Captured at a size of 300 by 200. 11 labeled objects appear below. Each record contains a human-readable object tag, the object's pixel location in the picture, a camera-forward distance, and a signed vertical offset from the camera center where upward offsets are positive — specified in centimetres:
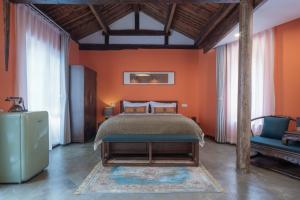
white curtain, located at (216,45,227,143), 494 +5
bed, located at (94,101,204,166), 331 -75
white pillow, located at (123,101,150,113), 555 -21
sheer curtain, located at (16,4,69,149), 331 +63
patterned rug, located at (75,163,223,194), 242 -121
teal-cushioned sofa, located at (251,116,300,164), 287 -79
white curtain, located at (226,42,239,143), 473 +15
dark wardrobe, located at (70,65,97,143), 492 -13
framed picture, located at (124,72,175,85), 585 +60
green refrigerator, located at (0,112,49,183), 254 -69
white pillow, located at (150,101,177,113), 551 -24
